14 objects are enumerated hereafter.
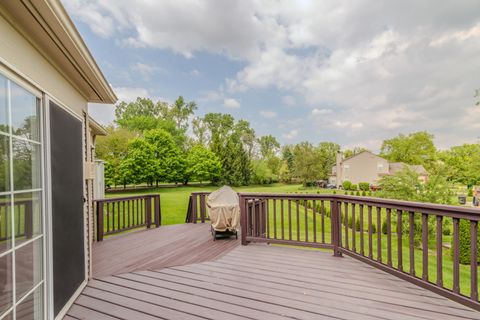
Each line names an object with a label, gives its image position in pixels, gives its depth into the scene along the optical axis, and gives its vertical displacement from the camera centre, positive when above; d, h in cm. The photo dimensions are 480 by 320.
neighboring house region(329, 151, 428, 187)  3500 -153
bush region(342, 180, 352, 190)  3350 -382
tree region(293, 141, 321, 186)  3456 -95
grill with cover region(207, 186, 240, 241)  482 -107
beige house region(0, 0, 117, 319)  151 +3
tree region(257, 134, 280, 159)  4488 +259
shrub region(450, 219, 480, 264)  679 -250
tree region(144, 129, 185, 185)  2398 +43
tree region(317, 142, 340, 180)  3531 +4
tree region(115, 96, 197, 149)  3102 +664
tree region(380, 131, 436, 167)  4250 +153
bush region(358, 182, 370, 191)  3197 -386
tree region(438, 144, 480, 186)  3556 +15
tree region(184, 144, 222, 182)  2752 -53
